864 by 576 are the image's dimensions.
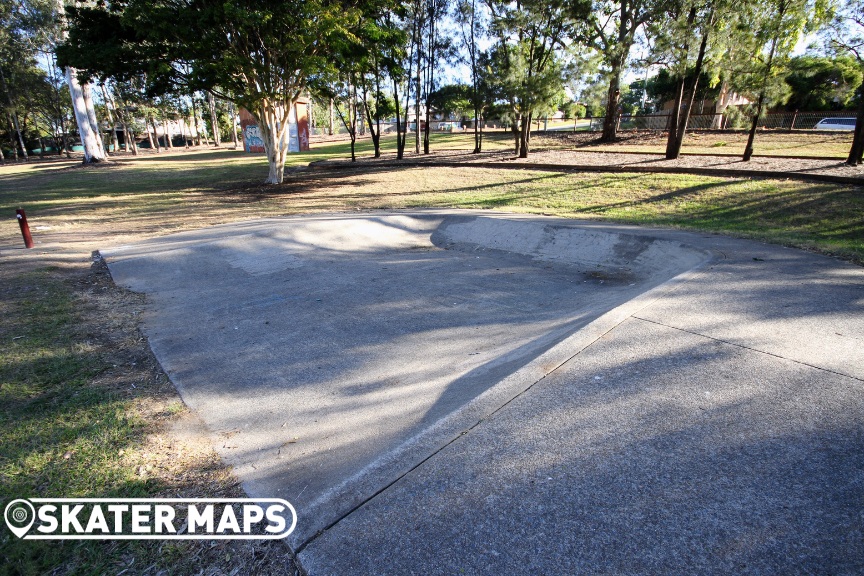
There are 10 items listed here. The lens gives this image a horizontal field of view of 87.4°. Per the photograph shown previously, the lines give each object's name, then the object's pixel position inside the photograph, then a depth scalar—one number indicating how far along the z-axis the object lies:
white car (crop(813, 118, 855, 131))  25.19
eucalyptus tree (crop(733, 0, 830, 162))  13.58
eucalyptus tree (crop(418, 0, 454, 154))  24.70
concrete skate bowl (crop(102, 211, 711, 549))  3.36
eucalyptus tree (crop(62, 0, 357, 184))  14.66
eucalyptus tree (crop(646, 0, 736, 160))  15.12
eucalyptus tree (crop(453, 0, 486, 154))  23.74
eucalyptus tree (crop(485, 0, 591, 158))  19.28
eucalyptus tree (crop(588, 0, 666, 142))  19.42
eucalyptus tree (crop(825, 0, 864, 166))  12.86
